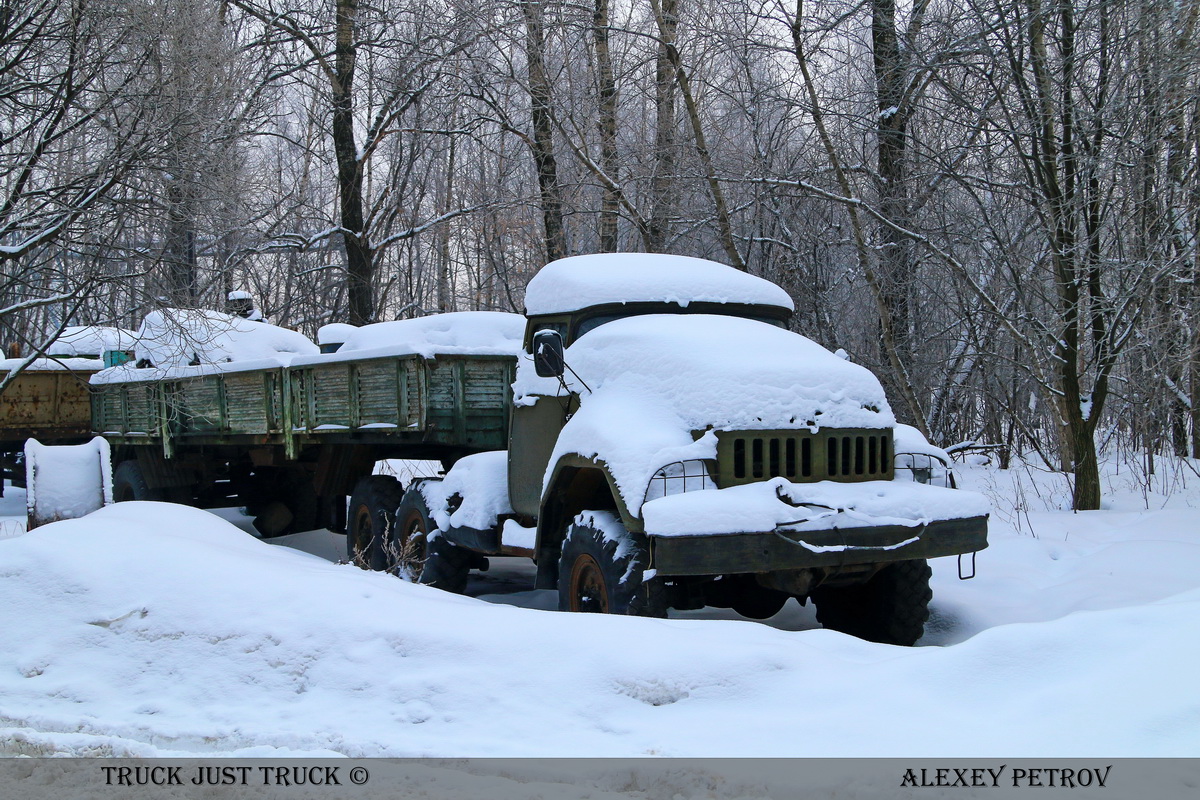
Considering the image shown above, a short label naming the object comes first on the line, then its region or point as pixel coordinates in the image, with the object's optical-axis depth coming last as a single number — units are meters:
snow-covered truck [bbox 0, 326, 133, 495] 13.94
